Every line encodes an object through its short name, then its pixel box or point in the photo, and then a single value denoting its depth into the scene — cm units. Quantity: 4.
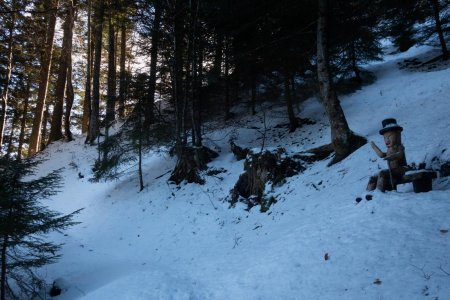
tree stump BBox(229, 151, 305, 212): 1088
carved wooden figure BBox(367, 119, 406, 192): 646
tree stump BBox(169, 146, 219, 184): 1441
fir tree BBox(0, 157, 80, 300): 768
